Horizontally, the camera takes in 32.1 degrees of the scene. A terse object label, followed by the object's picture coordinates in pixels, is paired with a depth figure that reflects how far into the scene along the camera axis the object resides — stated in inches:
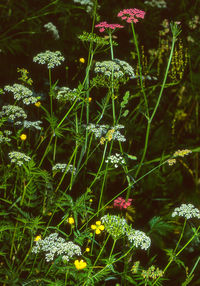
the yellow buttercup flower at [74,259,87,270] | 81.1
